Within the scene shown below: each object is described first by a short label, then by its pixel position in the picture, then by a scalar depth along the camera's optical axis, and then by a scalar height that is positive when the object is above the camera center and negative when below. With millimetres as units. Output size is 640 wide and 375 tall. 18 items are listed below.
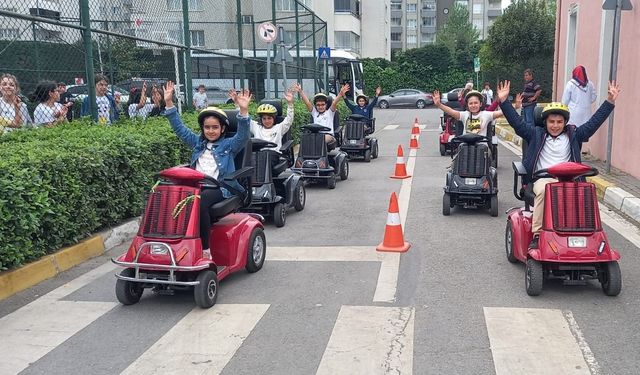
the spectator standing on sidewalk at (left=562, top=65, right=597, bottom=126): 11383 -296
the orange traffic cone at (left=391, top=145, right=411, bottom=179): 12117 -1688
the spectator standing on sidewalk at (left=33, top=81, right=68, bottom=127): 8078 -186
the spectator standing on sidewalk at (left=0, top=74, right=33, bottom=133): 7398 -167
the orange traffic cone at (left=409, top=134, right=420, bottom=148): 17656 -1699
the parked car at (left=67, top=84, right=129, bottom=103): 8931 +9
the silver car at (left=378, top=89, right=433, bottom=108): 43531 -1058
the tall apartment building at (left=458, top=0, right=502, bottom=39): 106000 +12135
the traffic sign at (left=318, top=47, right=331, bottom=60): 22312 +1224
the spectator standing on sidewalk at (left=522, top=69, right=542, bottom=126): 14039 -383
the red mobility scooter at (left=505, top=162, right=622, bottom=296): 5109 -1346
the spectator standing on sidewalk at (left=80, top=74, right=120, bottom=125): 8875 -195
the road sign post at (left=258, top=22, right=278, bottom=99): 13904 +1208
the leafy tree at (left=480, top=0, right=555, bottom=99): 33750 +2410
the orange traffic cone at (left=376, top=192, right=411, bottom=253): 6754 -1652
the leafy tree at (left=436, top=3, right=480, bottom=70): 83862 +7589
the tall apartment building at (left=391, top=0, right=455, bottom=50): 103006 +10739
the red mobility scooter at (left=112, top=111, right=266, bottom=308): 4980 -1302
